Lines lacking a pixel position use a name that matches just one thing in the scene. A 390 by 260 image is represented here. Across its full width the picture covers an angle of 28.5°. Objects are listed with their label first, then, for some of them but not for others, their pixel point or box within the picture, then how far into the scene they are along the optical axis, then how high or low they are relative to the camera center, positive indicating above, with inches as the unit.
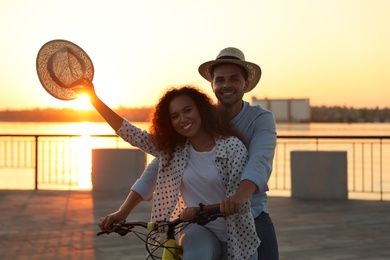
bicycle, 140.6 -18.8
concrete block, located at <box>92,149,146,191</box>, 575.5 -28.3
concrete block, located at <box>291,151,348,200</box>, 523.5 -29.3
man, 153.5 +0.0
